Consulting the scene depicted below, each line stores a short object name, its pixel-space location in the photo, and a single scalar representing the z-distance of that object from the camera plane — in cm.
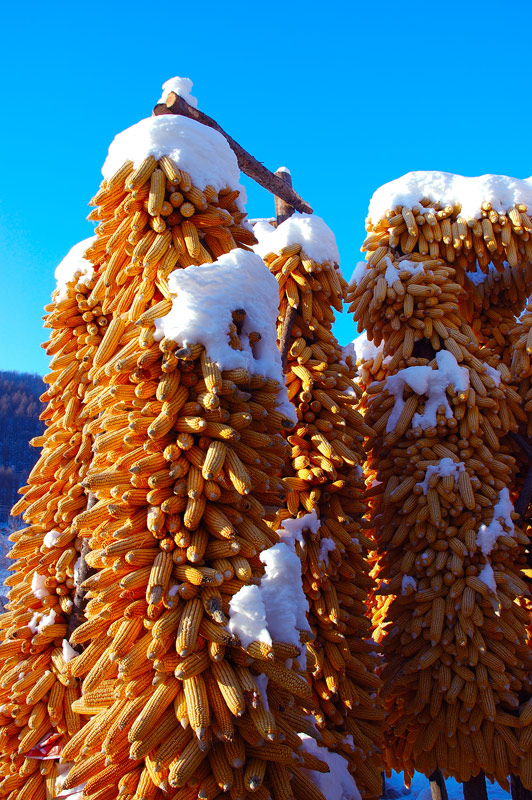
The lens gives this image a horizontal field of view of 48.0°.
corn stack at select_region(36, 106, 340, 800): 176
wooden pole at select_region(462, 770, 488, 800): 371
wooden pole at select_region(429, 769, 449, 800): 476
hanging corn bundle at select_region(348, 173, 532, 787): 328
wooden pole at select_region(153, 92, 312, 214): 285
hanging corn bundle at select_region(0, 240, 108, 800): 233
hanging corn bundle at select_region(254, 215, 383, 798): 277
